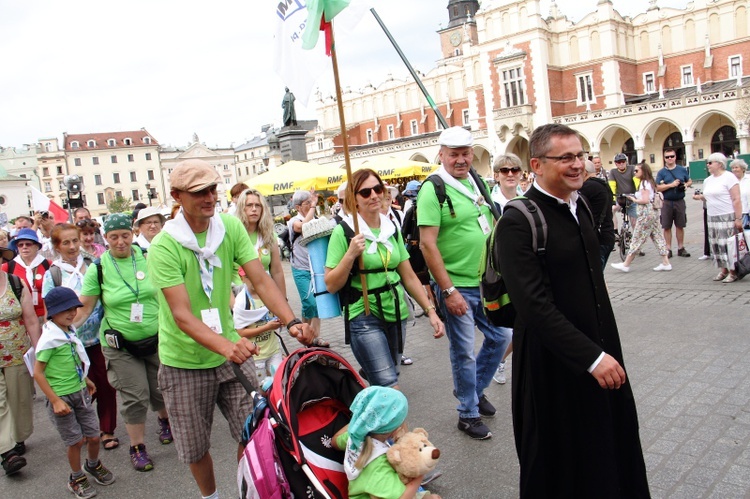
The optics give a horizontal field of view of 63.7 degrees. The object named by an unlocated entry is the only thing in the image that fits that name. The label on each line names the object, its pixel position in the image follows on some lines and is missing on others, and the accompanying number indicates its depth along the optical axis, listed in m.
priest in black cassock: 2.69
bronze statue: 20.39
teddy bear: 2.62
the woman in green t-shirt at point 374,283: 4.19
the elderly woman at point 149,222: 5.86
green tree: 92.50
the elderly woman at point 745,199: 8.84
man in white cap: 4.34
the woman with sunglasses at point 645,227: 10.74
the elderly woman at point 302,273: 6.82
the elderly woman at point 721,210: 9.02
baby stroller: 2.62
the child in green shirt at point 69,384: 4.38
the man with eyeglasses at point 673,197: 11.73
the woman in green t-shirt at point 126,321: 4.76
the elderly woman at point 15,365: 4.89
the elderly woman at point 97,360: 5.16
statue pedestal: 20.22
